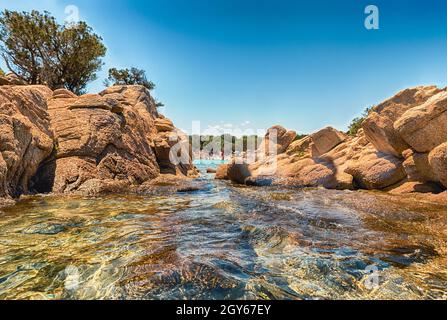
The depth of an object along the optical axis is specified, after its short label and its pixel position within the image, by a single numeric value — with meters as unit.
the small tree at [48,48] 28.42
